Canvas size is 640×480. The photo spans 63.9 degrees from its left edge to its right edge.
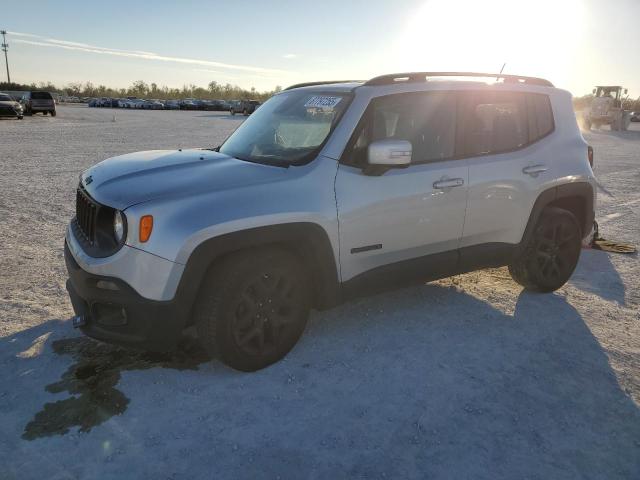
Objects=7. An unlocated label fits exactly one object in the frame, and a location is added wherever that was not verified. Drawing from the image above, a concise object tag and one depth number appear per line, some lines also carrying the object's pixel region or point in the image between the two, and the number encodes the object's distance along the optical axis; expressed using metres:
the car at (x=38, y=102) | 36.00
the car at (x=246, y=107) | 48.47
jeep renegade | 3.01
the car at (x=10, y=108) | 29.48
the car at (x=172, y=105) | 69.41
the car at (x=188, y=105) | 68.75
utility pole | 100.31
